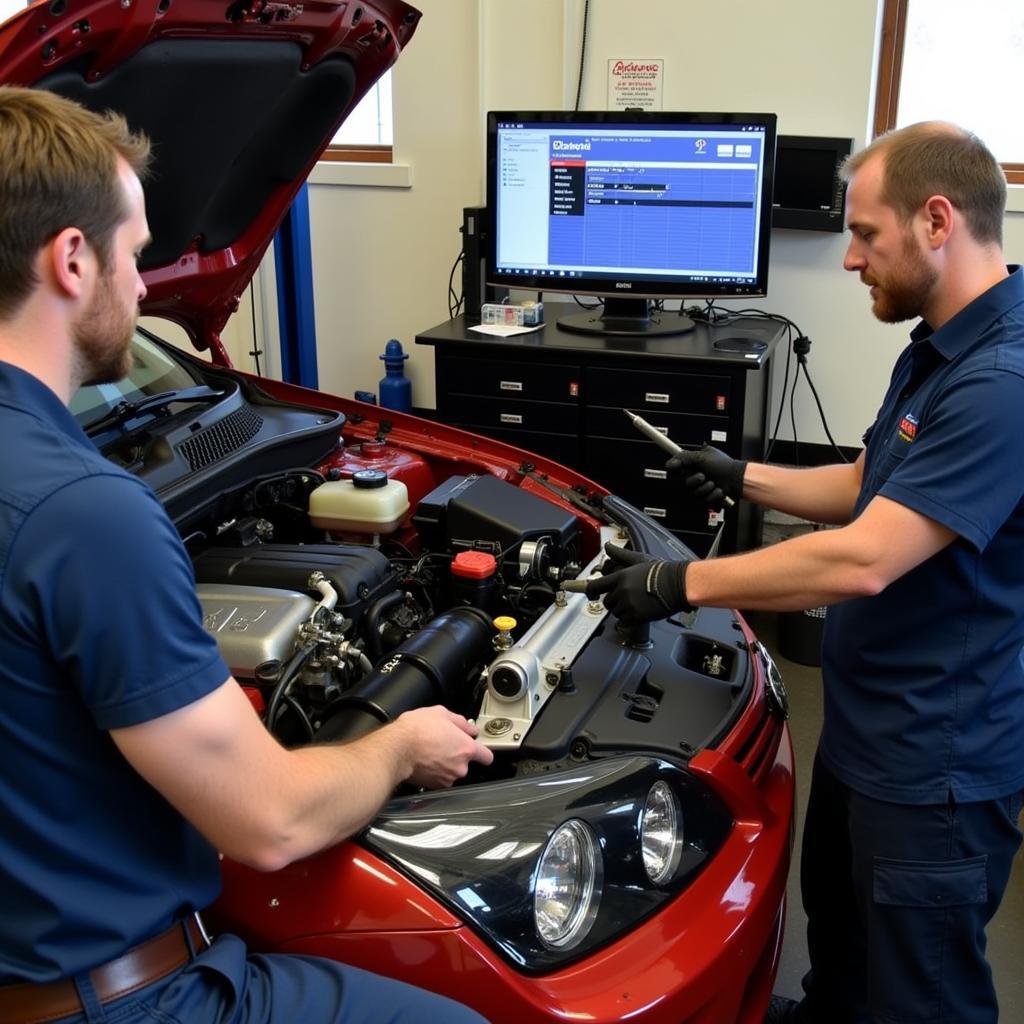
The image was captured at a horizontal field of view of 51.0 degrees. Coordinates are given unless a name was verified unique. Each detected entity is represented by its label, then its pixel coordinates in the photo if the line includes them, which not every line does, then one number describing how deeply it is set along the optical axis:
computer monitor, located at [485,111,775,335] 3.38
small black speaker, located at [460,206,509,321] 3.75
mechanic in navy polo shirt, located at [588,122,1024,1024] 1.46
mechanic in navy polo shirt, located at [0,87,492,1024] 0.96
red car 1.25
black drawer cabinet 3.29
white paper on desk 3.60
